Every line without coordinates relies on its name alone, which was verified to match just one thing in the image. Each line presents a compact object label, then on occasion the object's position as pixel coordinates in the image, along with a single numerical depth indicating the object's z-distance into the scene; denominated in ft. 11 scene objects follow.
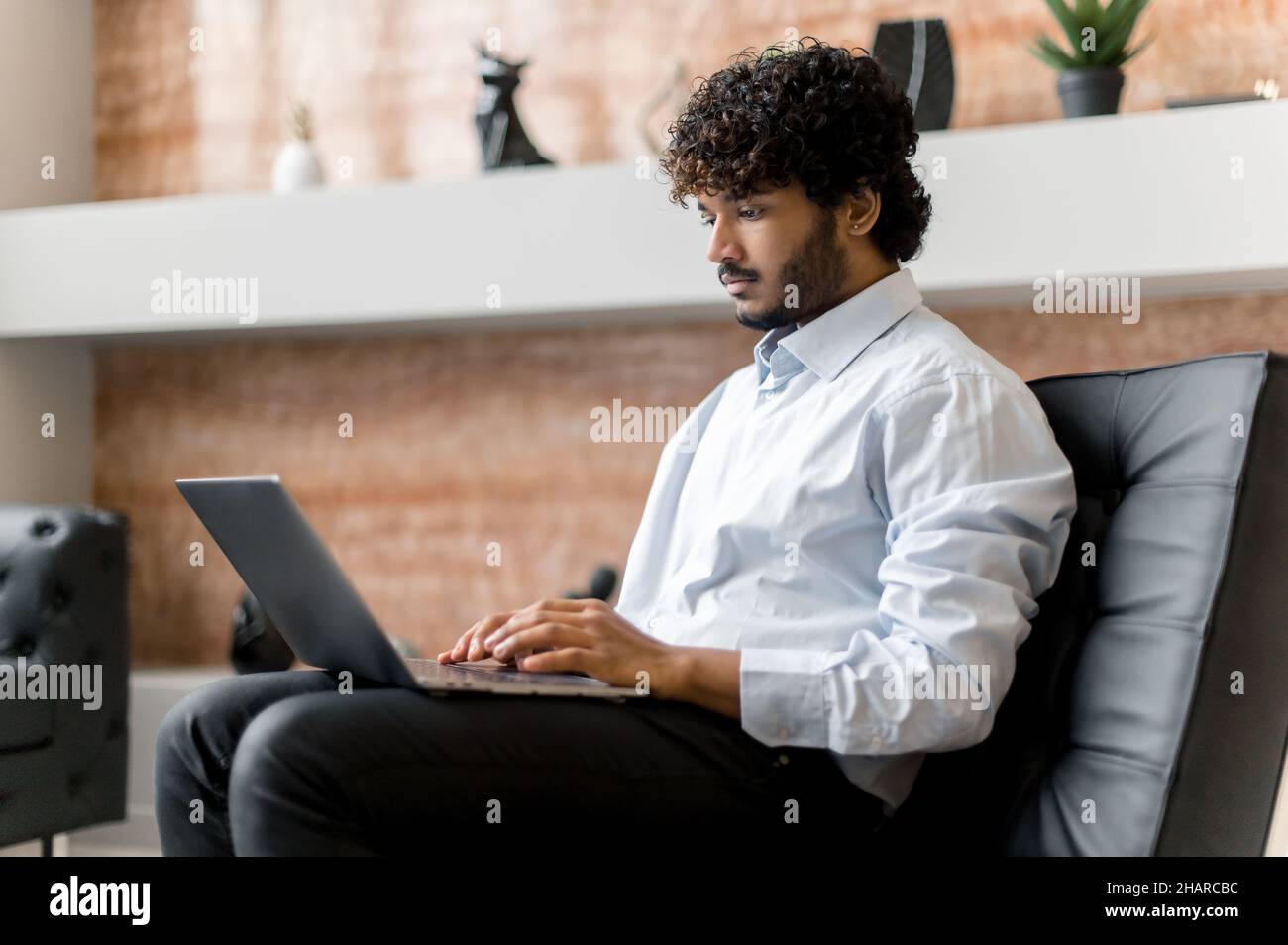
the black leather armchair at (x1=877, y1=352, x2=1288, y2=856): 3.61
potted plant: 7.73
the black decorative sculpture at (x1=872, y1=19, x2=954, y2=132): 8.10
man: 3.53
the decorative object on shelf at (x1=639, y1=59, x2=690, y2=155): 9.05
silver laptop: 3.59
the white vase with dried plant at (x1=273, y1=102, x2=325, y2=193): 9.71
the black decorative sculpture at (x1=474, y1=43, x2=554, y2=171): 9.09
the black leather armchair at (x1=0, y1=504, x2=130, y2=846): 7.52
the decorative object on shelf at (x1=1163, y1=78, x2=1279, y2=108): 7.47
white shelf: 7.25
